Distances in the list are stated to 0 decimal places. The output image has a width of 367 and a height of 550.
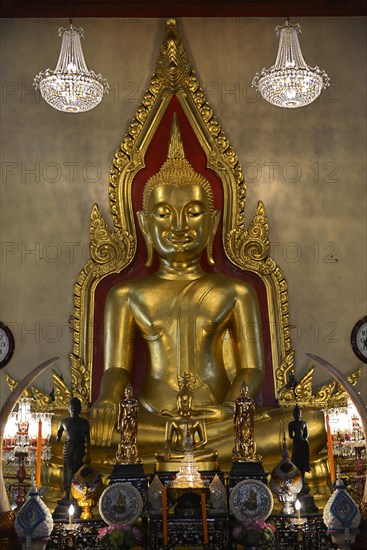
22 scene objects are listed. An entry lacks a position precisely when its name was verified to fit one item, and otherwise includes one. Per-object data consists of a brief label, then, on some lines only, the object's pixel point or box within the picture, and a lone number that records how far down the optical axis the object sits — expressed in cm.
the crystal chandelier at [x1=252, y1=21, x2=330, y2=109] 493
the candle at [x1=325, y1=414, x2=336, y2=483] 457
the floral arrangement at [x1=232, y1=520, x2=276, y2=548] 412
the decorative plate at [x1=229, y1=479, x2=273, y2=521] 417
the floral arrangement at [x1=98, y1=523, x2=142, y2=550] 413
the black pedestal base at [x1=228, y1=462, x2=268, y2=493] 432
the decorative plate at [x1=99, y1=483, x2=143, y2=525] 417
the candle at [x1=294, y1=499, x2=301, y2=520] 424
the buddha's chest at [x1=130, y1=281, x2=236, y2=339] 584
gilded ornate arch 595
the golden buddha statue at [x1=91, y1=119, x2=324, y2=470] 574
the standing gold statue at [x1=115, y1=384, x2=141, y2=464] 445
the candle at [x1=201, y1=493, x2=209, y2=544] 408
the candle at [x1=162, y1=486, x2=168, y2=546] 408
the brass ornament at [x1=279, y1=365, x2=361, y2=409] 580
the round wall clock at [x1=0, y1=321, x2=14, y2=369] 589
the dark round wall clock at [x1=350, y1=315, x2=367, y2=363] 593
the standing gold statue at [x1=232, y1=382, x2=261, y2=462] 450
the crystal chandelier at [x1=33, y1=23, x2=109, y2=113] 495
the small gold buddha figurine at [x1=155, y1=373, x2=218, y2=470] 493
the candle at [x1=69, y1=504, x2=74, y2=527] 417
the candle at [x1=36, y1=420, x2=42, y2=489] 450
